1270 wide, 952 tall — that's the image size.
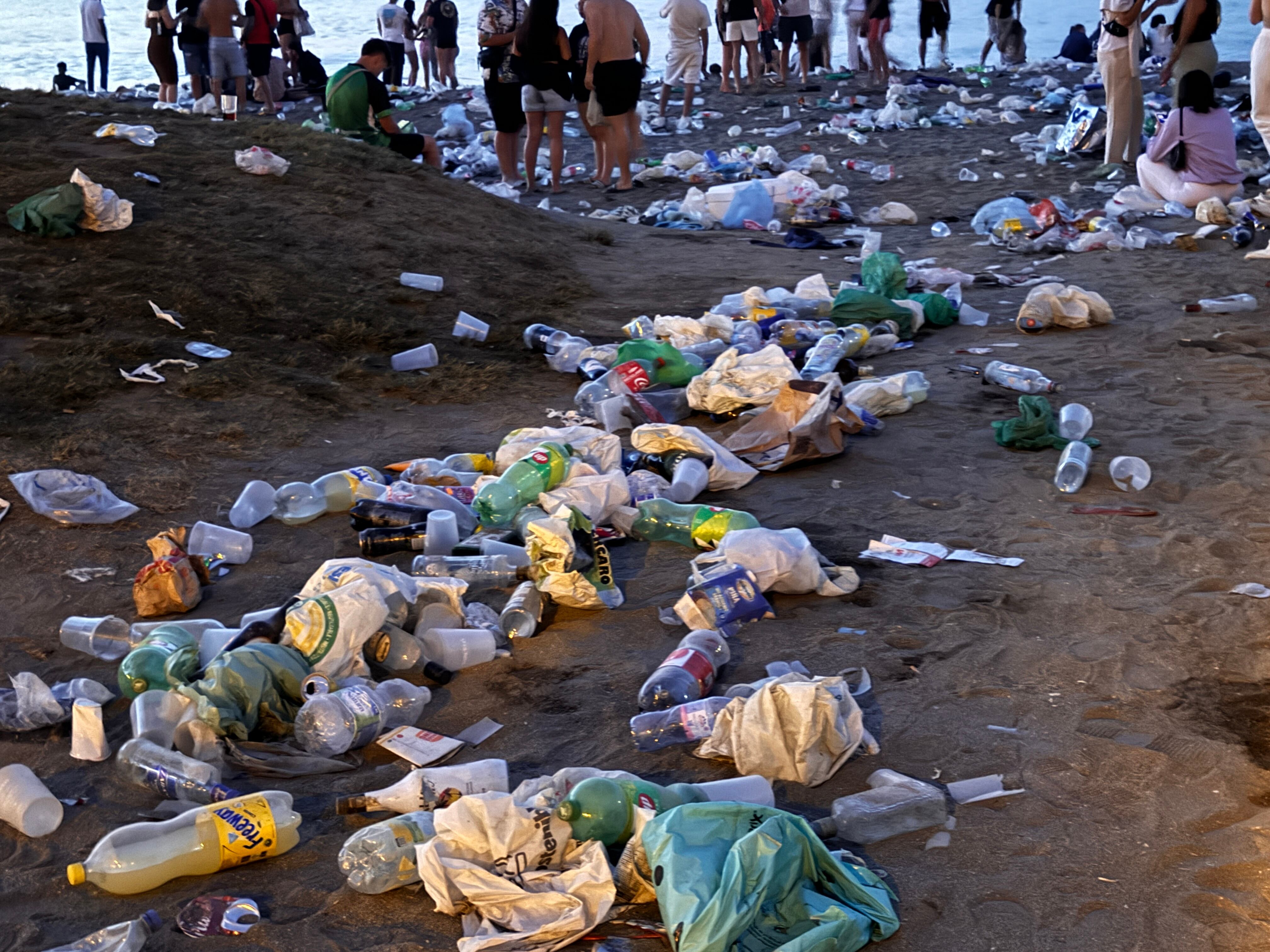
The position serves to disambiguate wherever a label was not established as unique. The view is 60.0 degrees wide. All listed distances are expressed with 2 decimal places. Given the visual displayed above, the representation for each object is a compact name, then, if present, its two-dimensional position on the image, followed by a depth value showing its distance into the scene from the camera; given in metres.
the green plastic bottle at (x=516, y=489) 3.61
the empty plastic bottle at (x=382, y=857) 2.02
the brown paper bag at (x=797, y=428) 4.12
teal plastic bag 1.76
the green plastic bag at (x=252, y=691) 2.47
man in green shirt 8.09
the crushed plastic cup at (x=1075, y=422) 4.18
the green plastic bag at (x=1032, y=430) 4.12
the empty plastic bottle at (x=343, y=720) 2.47
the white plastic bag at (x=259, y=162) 7.08
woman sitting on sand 7.63
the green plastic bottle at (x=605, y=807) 2.04
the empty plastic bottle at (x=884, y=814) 2.14
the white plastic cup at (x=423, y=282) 6.31
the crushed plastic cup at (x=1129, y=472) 3.77
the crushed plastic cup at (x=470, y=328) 5.84
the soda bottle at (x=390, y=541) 3.49
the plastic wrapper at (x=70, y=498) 3.68
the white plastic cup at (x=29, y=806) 2.26
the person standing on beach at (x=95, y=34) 14.73
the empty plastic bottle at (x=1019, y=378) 4.73
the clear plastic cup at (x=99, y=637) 3.00
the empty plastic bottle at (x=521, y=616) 3.01
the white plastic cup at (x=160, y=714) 2.47
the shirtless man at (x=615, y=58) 8.33
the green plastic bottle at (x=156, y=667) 2.66
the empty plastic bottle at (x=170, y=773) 2.30
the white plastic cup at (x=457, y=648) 2.87
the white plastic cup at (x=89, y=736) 2.51
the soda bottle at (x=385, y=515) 3.59
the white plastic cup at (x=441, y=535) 3.47
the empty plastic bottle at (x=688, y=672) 2.60
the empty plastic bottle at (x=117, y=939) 1.88
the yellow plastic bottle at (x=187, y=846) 2.05
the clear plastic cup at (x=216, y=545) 3.53
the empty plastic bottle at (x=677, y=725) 2.47
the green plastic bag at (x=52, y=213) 5.77
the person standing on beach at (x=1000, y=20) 16.30
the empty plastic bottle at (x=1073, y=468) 3.78
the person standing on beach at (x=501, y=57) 8.38
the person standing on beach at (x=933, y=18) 15.36
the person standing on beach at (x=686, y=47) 11.59
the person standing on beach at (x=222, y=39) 11.00
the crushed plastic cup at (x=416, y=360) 5.41
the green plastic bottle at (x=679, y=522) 3.48
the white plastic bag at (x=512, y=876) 1.87
